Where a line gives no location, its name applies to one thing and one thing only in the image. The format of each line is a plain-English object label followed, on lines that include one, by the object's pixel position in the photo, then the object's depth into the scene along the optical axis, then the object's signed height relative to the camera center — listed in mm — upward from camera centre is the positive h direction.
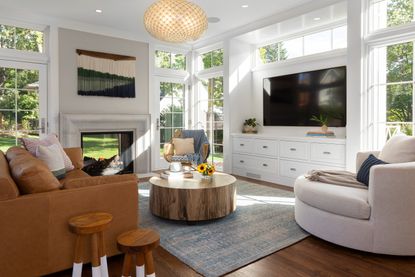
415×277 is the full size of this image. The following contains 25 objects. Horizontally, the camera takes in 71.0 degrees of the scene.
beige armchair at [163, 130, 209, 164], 5078 -299
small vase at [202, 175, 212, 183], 3274 -518
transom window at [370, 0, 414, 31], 3645 +1554
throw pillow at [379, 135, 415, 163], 2636 -159
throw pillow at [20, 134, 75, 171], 2994 -97
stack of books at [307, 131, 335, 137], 4535 -7
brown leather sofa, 1756 -515
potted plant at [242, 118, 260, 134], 5777 +157
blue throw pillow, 2688 -335
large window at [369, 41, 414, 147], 3666 +553
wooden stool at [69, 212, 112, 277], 1762 -657
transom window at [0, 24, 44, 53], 4648 +1591
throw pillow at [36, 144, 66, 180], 2793 -232
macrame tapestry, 5262 +1142
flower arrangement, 3293 -399
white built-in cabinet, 4227 -365
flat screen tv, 4570 +622
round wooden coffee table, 2920 -672
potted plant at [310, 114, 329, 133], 4594 +224
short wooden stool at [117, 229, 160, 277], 1643 -646
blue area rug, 2242 -943
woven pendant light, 3059 +1248
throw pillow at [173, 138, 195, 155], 5203 -213
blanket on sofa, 2742 -438
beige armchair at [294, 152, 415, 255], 2199 -633
